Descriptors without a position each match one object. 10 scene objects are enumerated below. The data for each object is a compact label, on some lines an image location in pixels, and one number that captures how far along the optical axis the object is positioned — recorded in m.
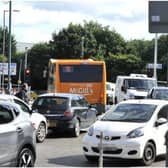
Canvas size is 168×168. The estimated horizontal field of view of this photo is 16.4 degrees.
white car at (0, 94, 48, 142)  17.42
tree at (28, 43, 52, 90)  92.31
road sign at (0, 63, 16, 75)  44.22
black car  19.16
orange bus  31.55
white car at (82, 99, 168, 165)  12.65
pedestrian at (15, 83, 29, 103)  27.88
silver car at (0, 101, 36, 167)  9.79
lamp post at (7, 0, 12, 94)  40.57
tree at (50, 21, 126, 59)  87.50
